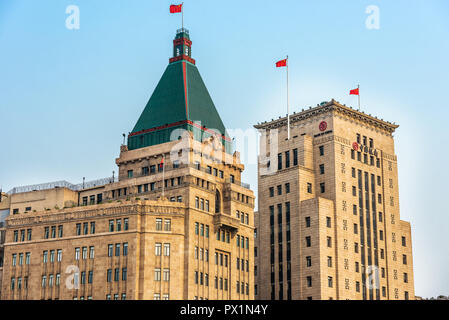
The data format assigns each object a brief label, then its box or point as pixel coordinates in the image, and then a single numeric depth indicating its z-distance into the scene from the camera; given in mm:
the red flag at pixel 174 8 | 131000
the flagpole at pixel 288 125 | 152625
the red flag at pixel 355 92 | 155625
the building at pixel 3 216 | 131750
